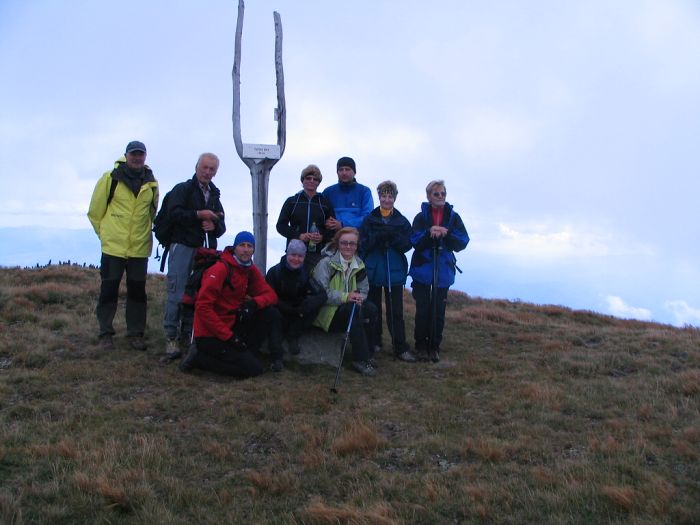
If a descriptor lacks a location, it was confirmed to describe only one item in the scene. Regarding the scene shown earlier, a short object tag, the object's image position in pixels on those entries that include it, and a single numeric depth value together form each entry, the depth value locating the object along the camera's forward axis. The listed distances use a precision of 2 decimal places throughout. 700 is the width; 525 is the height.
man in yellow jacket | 8.06
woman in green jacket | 8.19
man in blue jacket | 8.91
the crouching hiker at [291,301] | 8.07
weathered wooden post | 9.60
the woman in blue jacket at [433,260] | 8.80
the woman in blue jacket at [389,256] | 8.66
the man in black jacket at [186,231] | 8.01
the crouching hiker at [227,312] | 7.41
